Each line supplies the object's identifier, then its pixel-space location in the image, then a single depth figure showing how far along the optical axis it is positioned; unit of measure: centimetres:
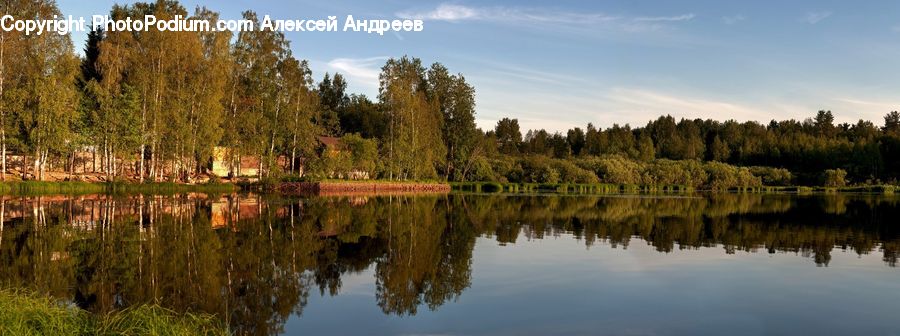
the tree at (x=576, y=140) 16200
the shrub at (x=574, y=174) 9675
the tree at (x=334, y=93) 12369
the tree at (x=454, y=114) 8981
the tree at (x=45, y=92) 4369
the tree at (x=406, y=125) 7394
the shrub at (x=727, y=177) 10587
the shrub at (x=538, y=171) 9594
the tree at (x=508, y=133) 15138
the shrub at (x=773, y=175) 11338
